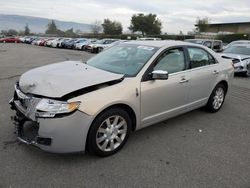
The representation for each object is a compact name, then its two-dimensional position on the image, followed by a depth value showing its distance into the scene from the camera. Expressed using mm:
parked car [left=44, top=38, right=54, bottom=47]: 27935
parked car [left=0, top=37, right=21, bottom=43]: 36979
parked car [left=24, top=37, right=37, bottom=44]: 35066
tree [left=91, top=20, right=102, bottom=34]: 68595
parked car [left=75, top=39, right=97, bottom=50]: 21639
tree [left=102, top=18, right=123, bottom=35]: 53634
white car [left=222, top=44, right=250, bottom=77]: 8044
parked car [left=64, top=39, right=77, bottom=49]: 24017
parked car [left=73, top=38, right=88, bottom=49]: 23187
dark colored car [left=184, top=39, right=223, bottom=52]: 12730
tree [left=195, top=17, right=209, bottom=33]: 43721
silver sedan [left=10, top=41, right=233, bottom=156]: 2310
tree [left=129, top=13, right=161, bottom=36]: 48679
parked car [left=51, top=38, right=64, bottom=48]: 26360
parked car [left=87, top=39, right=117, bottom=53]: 18323
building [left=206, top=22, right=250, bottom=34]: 47430
